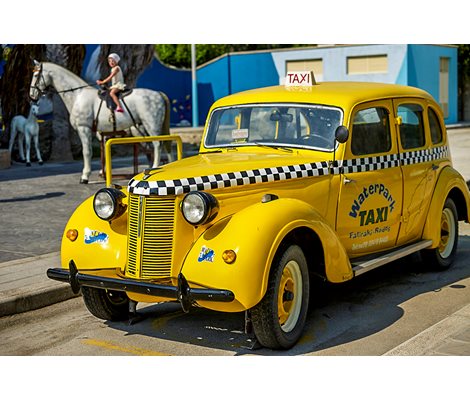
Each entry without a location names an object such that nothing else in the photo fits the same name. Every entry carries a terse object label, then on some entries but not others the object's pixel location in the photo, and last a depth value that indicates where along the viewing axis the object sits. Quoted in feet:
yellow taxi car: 17.98
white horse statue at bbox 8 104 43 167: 58.44
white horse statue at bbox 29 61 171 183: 50.01
